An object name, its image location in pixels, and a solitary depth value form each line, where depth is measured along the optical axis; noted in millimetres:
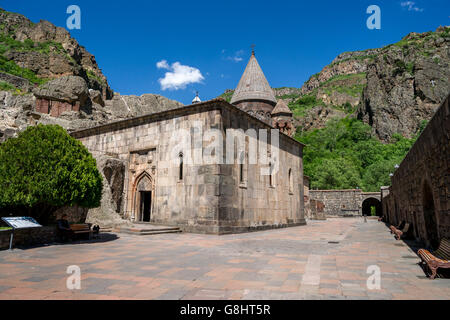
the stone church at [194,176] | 12461
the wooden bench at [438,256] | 4551
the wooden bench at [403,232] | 10469
